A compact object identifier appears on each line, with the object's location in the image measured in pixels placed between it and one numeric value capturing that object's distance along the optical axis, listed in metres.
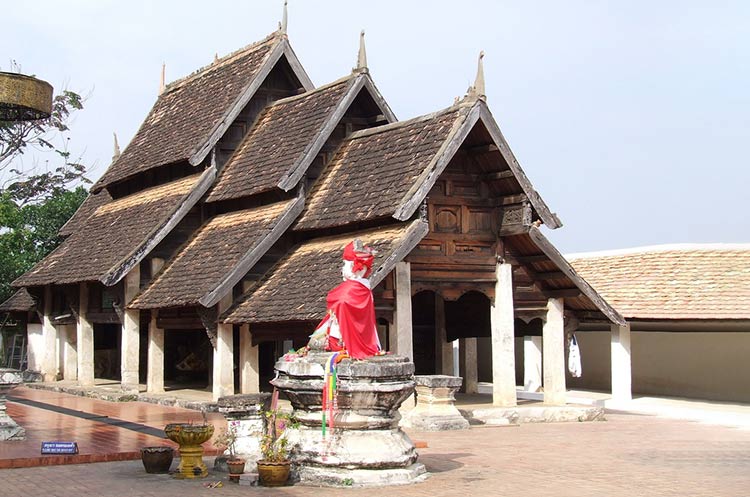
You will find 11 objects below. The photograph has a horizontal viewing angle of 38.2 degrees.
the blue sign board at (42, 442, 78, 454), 13.09
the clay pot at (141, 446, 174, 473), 12.16
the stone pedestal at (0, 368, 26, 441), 14.59
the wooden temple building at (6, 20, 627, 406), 18.95
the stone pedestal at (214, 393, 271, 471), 12.11
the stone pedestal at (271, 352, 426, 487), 11.16
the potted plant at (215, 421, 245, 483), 11.59
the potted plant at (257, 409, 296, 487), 11.11
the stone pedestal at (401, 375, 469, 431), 17.22
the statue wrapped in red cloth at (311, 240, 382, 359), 11.98
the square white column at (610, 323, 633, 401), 25.17
